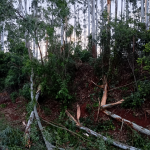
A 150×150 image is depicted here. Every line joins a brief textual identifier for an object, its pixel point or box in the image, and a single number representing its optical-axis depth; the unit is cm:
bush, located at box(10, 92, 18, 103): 904
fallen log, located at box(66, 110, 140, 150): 433
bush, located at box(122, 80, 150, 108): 535
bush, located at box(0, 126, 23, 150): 476
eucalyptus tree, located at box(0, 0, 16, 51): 637
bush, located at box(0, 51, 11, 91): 988
